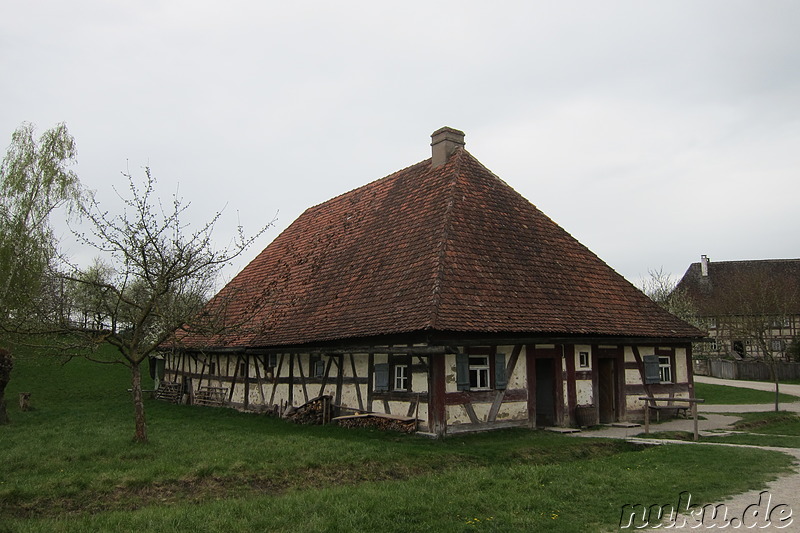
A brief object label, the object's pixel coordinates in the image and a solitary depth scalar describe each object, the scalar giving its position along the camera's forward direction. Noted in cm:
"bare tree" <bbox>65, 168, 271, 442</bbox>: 1148
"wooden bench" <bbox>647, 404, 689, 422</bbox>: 1658
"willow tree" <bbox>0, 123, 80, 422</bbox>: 2420
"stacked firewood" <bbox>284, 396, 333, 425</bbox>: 1526
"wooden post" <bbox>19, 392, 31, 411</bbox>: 1928
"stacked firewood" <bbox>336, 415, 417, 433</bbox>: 1312
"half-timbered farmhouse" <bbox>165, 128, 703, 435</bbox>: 1326
